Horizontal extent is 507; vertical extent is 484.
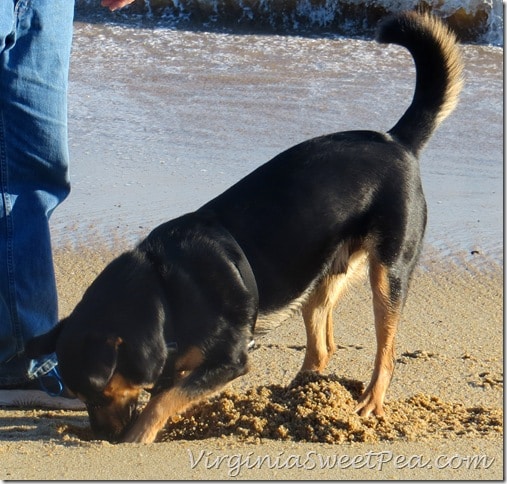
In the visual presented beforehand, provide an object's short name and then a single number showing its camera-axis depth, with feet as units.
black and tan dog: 24.40
